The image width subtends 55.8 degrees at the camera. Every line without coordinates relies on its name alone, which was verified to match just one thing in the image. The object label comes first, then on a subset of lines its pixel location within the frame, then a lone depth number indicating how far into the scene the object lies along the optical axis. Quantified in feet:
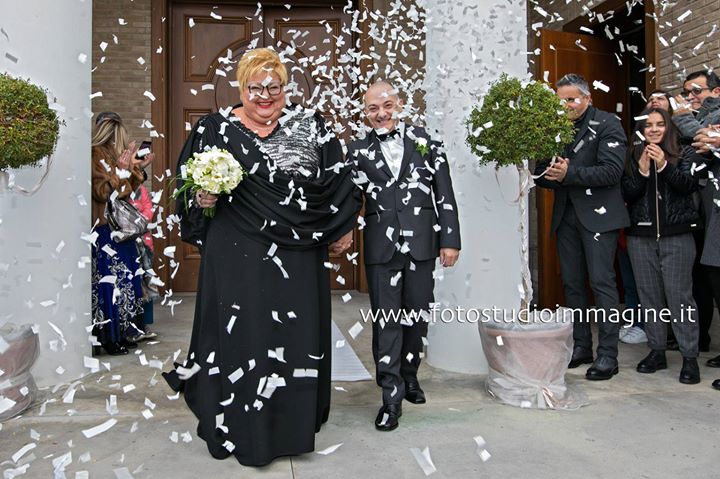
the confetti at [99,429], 11.75
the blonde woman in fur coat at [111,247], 17.62
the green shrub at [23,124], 12.07
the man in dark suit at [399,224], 12.96
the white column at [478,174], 16.20
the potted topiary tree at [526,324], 13.56
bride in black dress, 10.81
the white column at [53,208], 14.39
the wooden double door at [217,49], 26.96
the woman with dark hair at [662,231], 15.28
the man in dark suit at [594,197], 15.19
